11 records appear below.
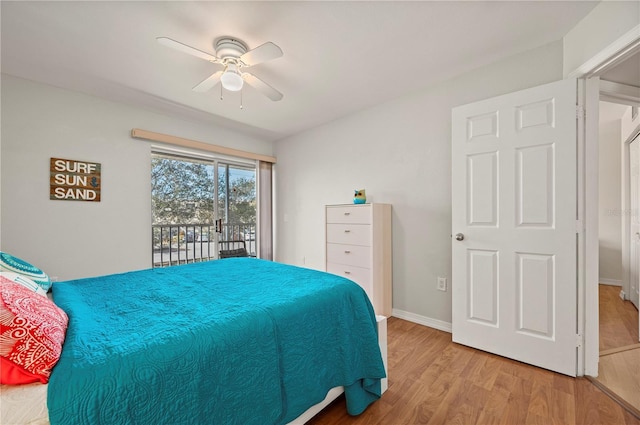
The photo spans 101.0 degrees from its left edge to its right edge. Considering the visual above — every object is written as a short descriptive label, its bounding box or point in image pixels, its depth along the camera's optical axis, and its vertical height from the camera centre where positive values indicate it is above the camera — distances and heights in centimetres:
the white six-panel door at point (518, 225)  181 -12
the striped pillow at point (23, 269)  138 -32
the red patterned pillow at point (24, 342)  75 -38
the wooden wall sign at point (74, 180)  261 +33
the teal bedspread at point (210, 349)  78 -51
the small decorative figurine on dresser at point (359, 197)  305 +15
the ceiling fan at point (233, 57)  172 +106
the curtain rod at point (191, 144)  310 +90
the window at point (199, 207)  359 +6
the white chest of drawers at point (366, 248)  276 -42
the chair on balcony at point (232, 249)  401 -60
